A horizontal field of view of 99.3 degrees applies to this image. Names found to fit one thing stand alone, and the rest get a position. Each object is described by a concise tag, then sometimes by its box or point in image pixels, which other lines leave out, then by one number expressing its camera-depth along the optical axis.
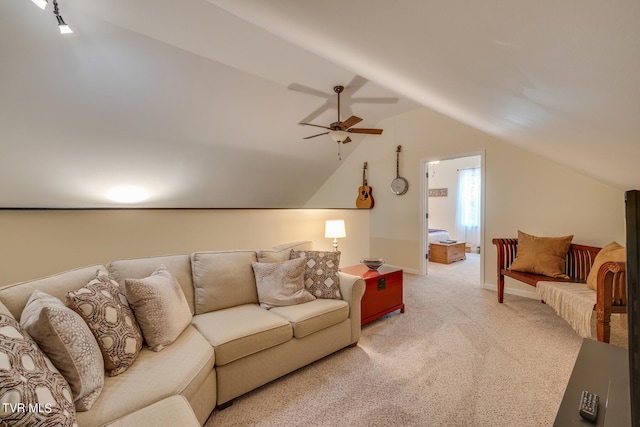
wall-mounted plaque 7.32
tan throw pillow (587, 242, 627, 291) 2.30
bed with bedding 5.88
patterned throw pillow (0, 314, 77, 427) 0.76
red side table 2.74
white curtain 6.71
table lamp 3.53
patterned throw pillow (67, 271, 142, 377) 1.28
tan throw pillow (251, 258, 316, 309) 2.17
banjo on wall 4.85
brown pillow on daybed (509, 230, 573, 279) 2.95
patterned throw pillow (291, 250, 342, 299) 2.35
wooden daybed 2.05
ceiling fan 3.06
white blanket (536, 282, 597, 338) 2.22
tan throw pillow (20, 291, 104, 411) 1.05
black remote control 0.92
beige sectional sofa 1.17
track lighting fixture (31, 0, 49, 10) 1.52
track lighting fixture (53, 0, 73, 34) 1.71
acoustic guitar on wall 5.36
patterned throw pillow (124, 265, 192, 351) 1.52
